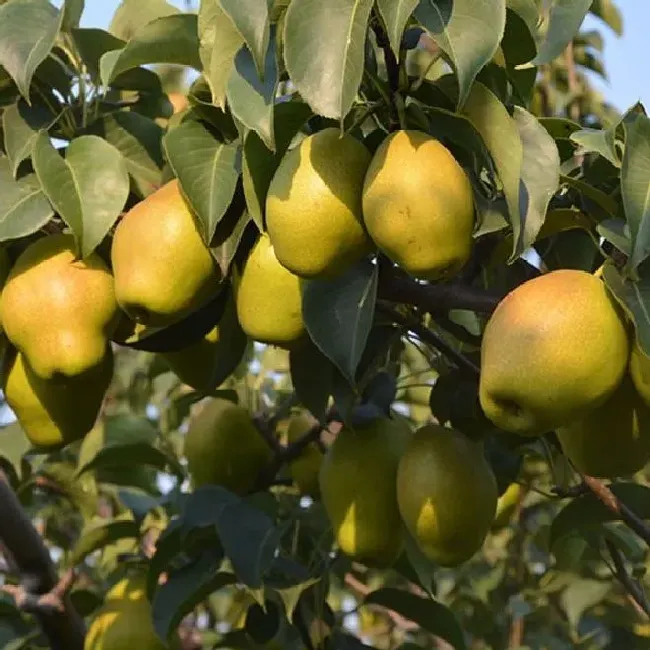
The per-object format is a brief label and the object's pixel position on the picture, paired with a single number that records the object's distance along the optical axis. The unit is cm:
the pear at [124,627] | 195
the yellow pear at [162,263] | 168
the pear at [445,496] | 177
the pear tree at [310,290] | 160
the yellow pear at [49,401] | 177
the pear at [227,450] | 206
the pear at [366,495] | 183
